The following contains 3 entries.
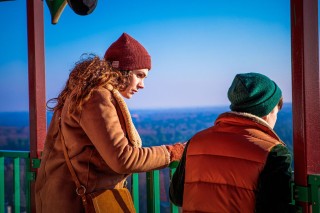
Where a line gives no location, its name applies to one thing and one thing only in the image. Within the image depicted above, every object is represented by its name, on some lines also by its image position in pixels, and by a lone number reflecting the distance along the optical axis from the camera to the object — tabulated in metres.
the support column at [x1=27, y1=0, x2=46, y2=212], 3.33
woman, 2.02
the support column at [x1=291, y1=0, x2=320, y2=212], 2.06
